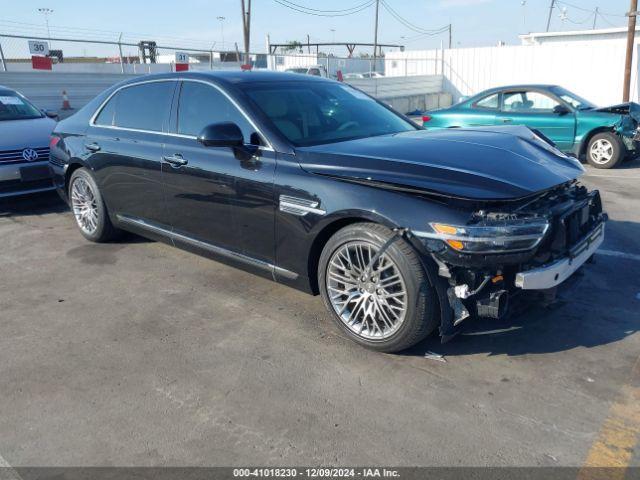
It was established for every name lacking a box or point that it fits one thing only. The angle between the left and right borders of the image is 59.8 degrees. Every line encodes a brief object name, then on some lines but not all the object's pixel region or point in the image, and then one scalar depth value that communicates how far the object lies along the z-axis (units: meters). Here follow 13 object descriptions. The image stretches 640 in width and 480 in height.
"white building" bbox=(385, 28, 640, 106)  19.94
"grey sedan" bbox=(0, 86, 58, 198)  6.81
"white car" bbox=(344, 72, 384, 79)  24.16
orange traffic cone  14.27
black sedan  3.12
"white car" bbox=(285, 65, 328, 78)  23.45
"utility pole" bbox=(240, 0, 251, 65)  32.72
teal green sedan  9.57
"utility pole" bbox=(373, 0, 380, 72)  46.30
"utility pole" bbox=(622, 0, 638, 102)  16.66
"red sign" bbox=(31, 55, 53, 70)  13.84
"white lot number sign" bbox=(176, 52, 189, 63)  17.73
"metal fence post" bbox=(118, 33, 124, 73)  15.88
